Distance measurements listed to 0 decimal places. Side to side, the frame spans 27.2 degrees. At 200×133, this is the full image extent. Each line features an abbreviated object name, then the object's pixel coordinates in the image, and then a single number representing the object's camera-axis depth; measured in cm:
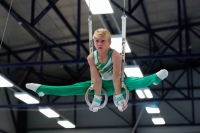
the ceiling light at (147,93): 1438
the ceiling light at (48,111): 1599
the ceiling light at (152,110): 1579
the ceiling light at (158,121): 1706
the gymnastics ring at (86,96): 621
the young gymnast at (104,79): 597
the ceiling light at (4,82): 1200
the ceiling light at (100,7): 879
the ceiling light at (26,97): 1416
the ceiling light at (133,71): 1189
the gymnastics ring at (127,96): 615
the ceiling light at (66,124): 1828
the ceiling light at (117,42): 1025
